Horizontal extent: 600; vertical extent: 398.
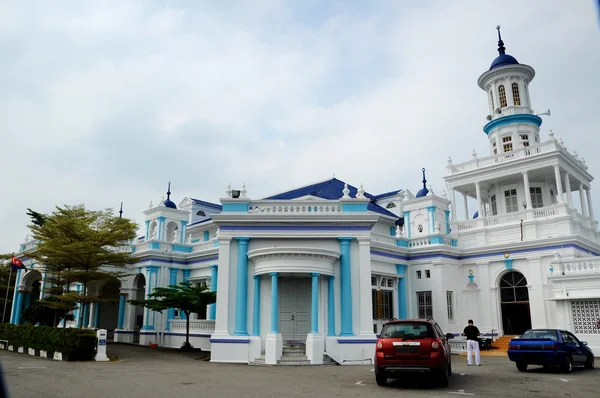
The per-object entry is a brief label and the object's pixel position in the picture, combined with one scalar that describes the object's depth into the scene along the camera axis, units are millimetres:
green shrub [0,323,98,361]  17828
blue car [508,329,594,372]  13555
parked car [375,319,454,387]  10695
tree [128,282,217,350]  21844
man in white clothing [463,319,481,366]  16422
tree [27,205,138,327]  23672
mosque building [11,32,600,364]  18188
